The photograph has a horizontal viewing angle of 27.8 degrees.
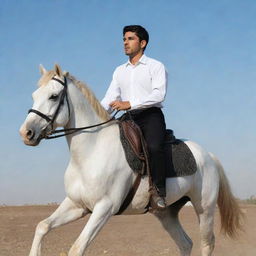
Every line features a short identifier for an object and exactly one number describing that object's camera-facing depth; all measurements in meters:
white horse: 5.89
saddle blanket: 6.98
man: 6.63
